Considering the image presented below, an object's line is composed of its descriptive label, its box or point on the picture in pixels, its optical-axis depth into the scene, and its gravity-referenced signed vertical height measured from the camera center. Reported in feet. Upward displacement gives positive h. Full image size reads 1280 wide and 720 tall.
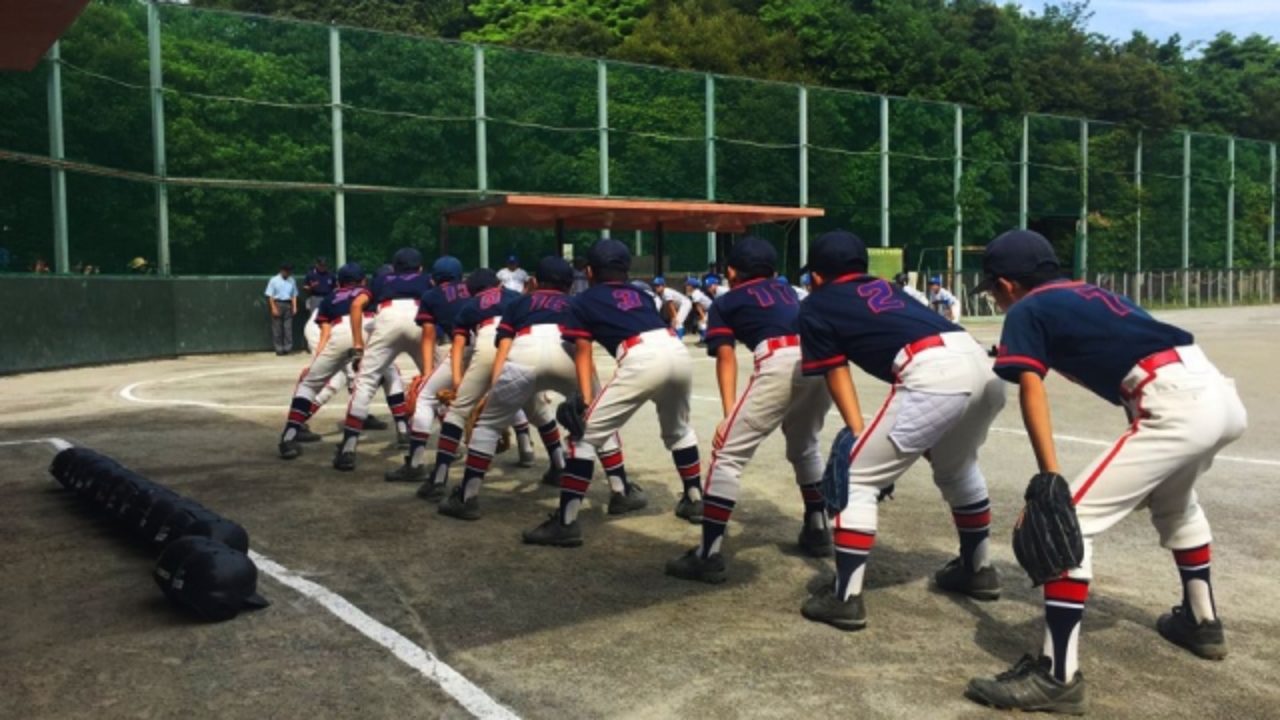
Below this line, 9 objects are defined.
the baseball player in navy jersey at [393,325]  33.81 -1.43
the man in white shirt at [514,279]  76.28 -0.06
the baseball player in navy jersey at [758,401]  20.30 -2.41
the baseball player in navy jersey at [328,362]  34.96 -2.75
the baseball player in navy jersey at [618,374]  22.94 -2.07
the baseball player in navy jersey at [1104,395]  14.21 -1.66
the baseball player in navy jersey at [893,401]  16.92 -1.96
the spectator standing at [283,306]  81.92 -2.04
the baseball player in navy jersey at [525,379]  25.75 -2.38
